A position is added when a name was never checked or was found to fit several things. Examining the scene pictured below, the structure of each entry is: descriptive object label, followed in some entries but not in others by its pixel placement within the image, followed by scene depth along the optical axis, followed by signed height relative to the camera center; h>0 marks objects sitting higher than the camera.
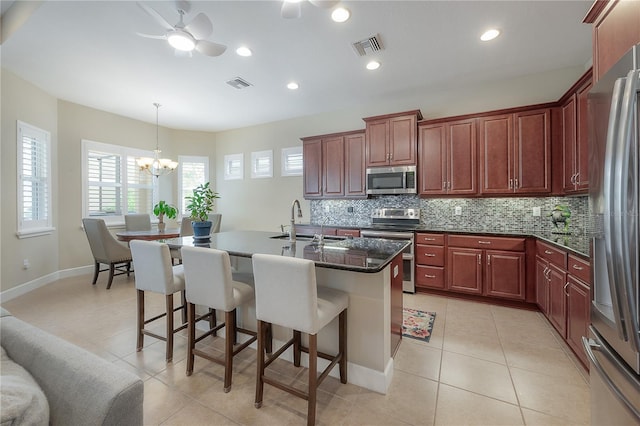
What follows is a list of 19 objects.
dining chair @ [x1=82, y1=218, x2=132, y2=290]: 4.09 -0.53
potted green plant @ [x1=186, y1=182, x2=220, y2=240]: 2.54 +0.00
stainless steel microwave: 4.00 +0.53
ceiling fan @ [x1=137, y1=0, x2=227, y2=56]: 2.23 +1.59
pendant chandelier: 4.71 +0.92
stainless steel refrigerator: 0.83 -0.06
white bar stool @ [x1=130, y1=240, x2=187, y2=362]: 2.12 -0.52
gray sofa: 0.73 -0.52
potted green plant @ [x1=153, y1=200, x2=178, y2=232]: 4.75 +0.03
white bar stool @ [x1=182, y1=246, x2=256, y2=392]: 1.82 -0.56
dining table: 4.11 -0.35
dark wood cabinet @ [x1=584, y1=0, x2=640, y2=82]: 1.02 +0.79
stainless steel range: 3.79 -0.22
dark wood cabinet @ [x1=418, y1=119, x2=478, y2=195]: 3.70 +0.82
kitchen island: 1.80 -0.63
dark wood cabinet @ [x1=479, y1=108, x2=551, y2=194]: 3.29 +0.80
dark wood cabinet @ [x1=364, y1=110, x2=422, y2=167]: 3.97 +1.17
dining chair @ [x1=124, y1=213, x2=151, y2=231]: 4.92 -0.16
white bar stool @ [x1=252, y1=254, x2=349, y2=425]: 1.51 -0.57
